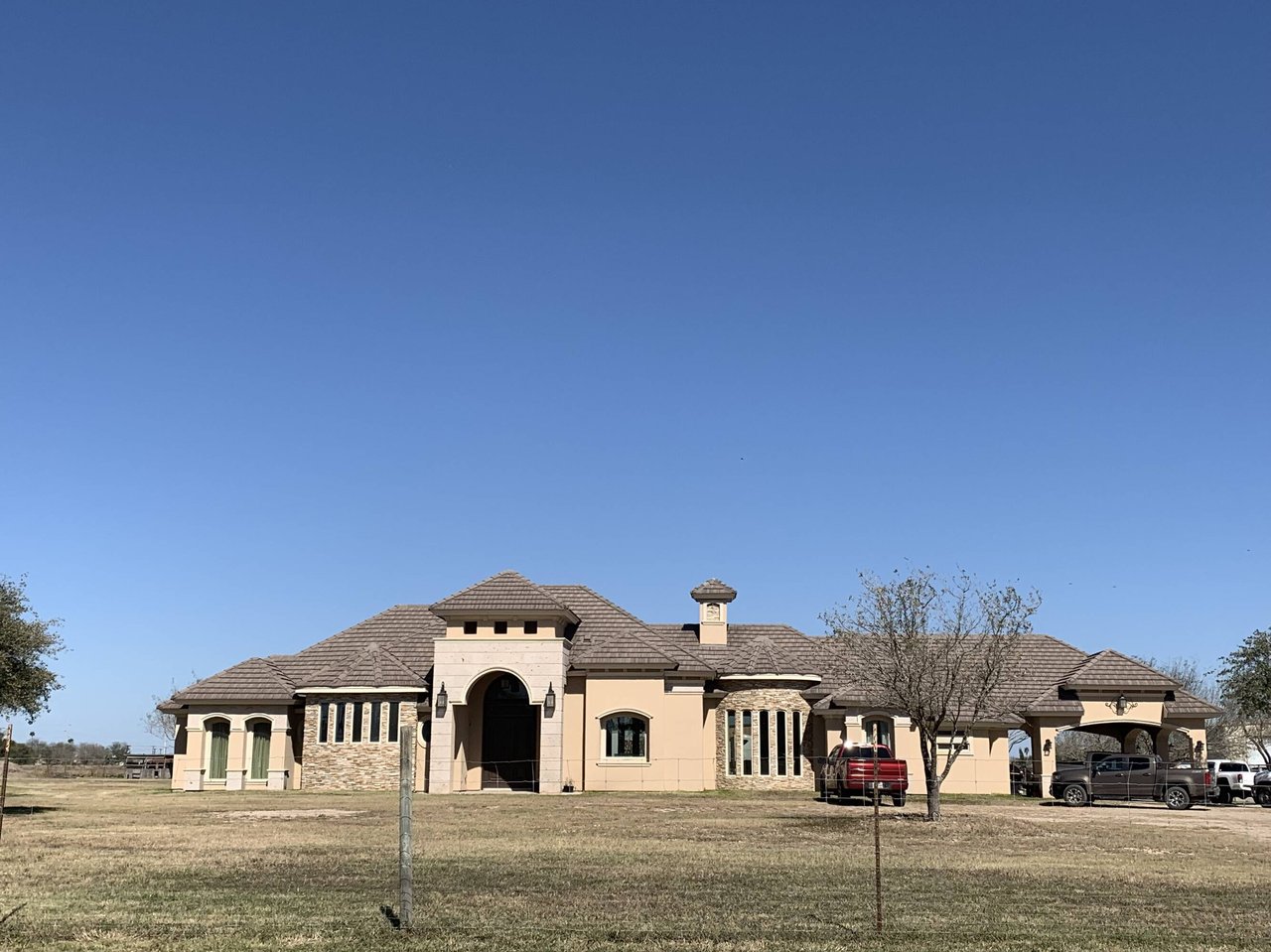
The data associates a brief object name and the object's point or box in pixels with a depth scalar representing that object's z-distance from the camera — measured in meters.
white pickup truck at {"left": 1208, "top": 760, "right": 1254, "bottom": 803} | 44.94
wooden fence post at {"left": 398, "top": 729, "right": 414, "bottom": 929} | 12.45
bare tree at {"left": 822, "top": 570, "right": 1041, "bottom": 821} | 31.27
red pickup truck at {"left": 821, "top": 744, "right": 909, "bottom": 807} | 36.31
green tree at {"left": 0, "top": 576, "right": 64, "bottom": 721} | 30.44
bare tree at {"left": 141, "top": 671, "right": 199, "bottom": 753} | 102.12
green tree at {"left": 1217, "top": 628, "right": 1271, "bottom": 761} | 55.41
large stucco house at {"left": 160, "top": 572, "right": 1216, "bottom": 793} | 45.28
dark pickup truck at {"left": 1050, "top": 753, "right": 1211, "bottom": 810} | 39.44
